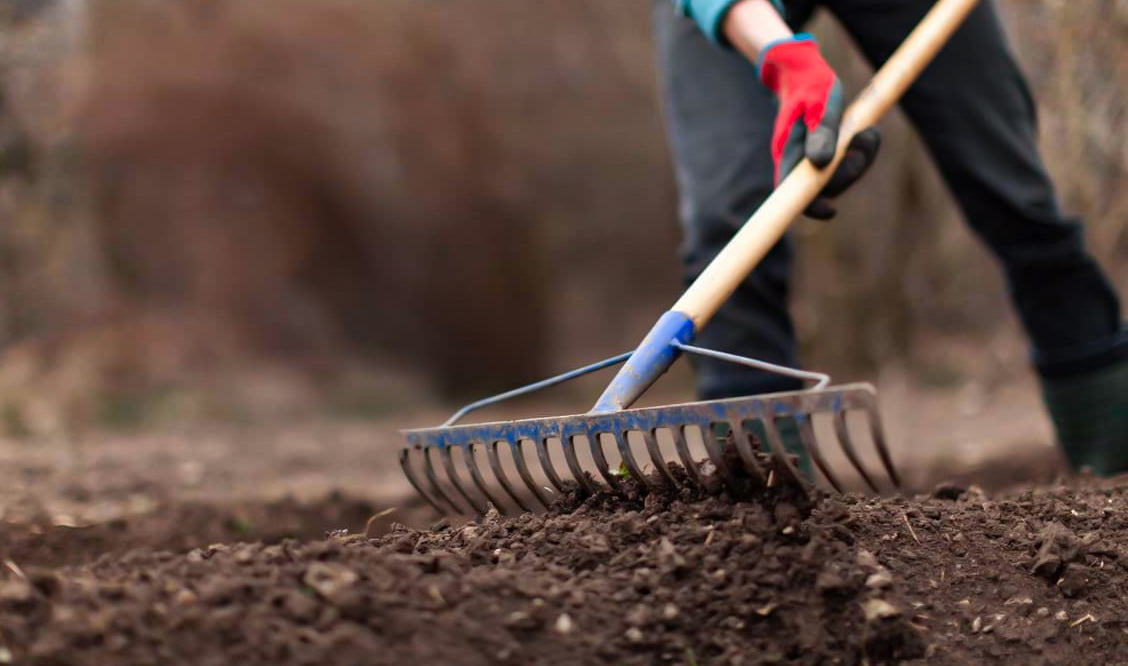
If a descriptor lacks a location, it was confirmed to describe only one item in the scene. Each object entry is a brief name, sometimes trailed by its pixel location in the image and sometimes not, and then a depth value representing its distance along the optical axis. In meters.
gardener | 2.36
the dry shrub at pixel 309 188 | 6.70
